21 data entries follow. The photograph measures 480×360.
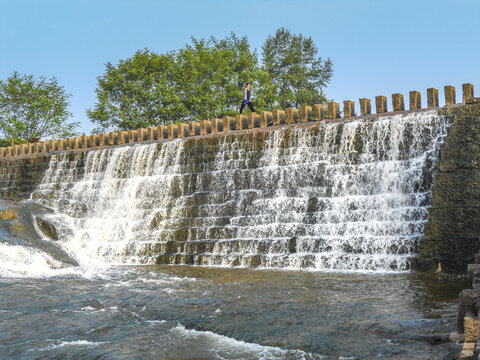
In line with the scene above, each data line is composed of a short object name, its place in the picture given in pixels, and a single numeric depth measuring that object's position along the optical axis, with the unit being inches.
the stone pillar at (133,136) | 857.4
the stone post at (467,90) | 529.0
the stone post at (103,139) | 903.7
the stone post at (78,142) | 944.9
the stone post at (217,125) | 732.0
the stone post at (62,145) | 973.8
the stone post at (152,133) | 833.5
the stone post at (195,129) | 767.1
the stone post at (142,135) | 844.0
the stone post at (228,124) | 719.7
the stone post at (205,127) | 747.4
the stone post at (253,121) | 689.0
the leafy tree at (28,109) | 1722.4
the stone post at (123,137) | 869.8
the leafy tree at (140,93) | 1574.8
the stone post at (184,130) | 775.1
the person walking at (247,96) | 749.9
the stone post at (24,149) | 1053.2
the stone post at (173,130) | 792.9
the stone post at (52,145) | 990.5
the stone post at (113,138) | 884.6
